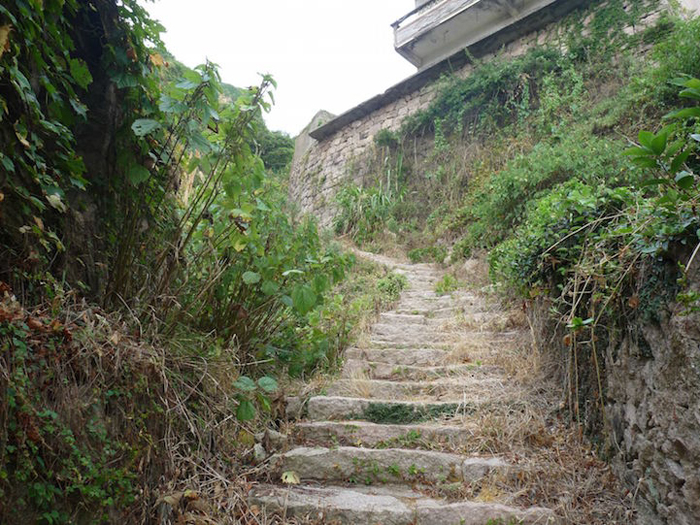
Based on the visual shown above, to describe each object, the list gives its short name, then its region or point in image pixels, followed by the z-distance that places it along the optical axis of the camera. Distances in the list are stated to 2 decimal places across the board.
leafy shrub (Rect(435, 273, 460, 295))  4.97
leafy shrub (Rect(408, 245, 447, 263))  6.56
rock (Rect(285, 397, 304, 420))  2.76
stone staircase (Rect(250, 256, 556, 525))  1.97
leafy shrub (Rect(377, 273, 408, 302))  4.84
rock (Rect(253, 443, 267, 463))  2.27
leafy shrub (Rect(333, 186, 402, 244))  7.79
